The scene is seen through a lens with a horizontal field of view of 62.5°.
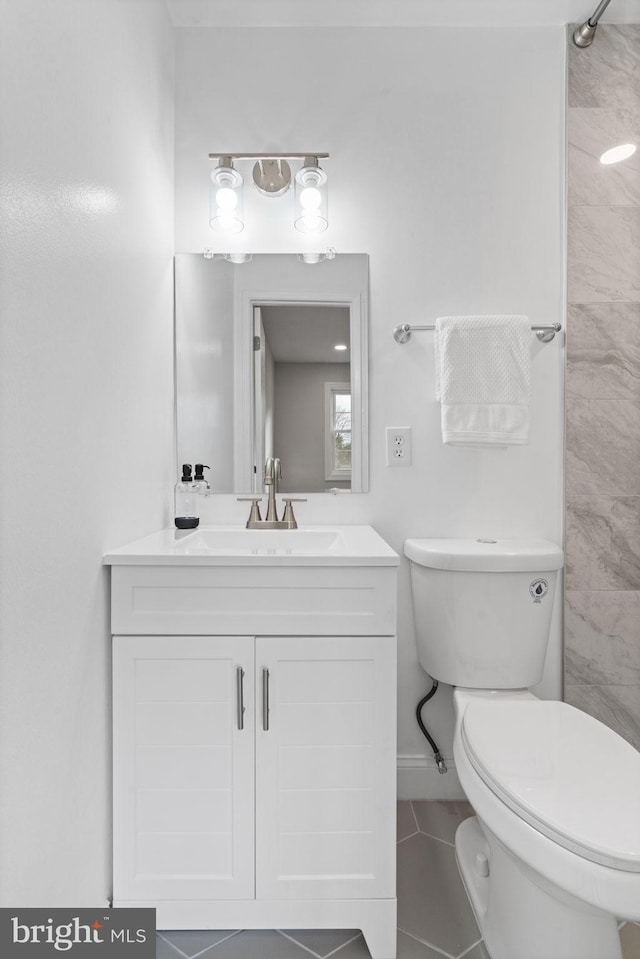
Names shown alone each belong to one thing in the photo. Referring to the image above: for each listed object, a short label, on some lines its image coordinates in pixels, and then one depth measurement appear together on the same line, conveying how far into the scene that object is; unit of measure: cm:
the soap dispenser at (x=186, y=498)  158
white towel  150
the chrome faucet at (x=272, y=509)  157
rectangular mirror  165
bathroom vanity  108
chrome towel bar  161
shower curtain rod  156
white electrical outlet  165
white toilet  82
